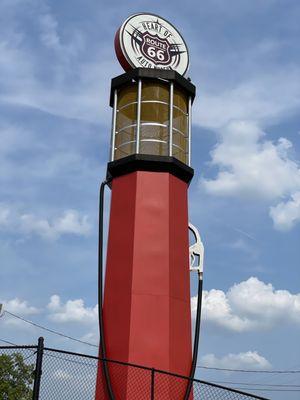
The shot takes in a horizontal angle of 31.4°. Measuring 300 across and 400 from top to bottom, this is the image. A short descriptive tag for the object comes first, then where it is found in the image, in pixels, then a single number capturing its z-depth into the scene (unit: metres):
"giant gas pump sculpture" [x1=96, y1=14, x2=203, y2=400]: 14.65
